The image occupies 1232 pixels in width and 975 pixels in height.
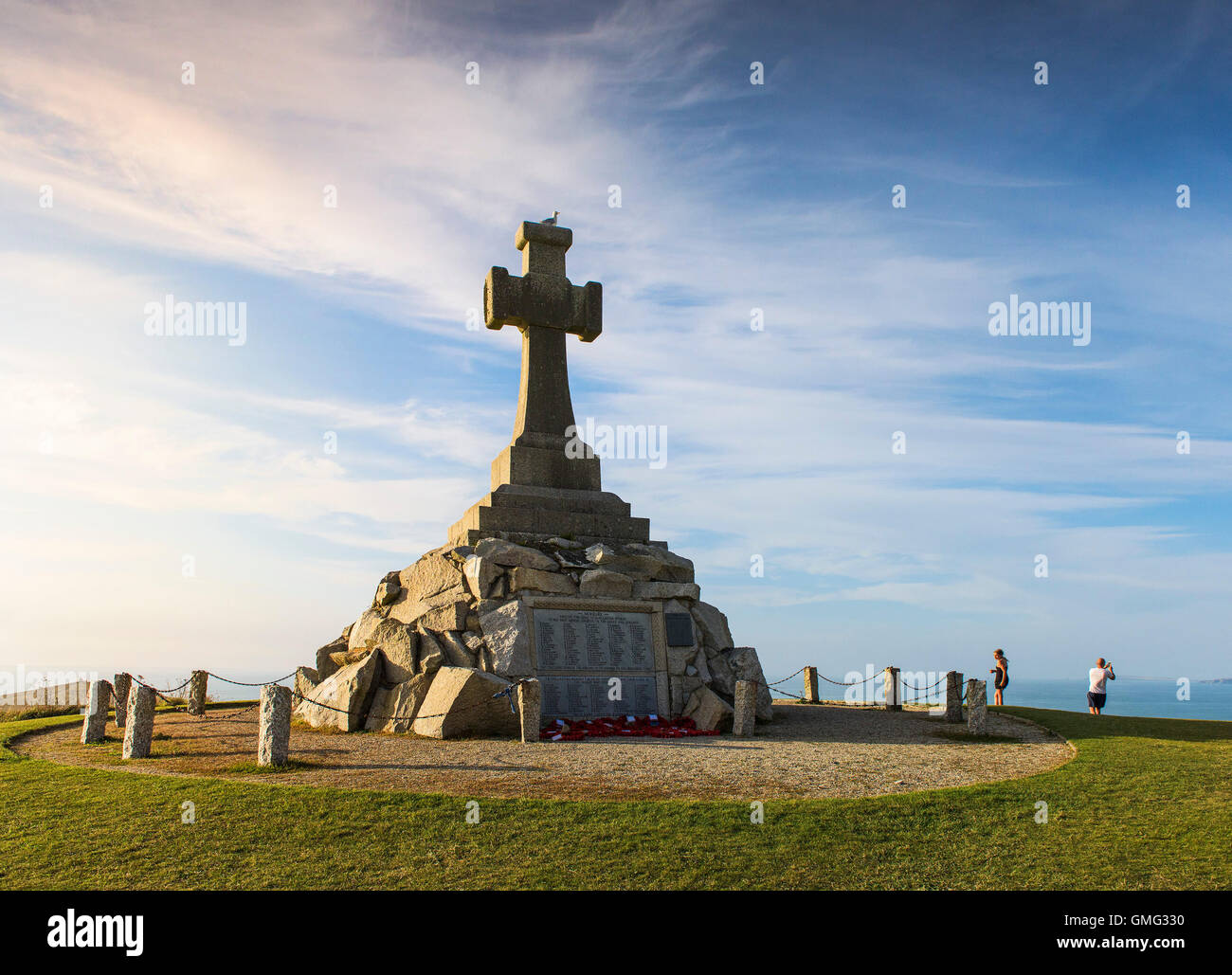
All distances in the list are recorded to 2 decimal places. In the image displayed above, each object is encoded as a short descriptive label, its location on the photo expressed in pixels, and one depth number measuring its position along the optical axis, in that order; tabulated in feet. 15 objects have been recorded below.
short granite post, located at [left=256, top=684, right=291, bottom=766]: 32.71
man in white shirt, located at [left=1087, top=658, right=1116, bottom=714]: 55.88
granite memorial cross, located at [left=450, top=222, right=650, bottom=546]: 53.06
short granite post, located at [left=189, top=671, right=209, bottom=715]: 55.48
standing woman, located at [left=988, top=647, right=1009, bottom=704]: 60.75
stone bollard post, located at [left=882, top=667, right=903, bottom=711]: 58.65
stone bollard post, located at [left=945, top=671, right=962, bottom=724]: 50.52
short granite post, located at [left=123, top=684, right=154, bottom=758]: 35.40
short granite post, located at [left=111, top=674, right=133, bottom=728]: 51.67
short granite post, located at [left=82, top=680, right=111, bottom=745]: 40.75
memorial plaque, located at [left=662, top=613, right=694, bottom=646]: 49.24
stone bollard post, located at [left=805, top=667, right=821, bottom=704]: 65.62
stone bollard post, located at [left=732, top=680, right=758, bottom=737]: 42.29
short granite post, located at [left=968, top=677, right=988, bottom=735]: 43.70
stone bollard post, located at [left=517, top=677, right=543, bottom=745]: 38.88
